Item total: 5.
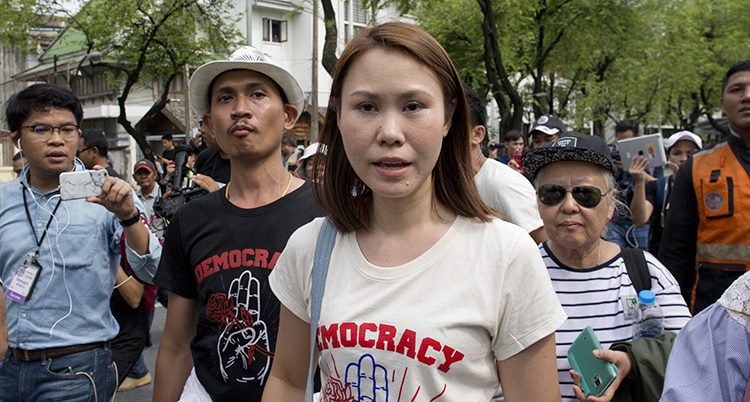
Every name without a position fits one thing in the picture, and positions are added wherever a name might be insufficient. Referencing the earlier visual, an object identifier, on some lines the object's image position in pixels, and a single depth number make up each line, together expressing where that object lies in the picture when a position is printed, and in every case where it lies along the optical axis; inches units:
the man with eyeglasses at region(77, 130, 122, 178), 247.3
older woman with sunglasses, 93.2
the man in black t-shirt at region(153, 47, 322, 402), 92.8
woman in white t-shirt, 62.7
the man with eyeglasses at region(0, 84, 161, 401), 117.0
